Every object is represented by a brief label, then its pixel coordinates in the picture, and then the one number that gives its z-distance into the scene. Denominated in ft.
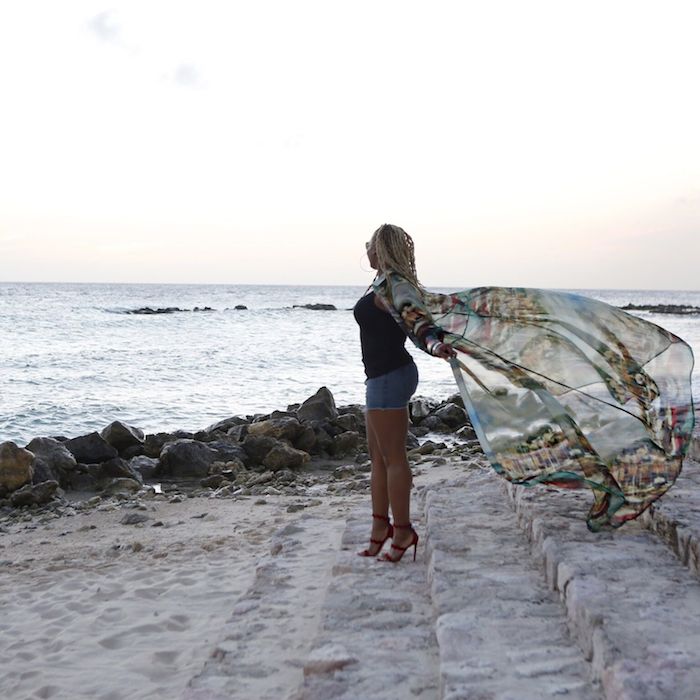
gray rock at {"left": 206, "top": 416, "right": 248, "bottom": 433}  49.60
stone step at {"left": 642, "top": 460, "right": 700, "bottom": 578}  14.12
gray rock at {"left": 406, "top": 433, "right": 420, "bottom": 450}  45.01
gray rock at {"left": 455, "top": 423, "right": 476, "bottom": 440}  49.26
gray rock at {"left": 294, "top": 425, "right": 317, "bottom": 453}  42.70
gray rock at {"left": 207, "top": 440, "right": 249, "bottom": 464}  39.37
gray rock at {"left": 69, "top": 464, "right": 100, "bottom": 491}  35.45
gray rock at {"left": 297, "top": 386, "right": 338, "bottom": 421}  48.21
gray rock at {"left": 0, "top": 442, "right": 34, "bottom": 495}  32.53
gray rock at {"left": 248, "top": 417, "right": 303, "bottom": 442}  42.86
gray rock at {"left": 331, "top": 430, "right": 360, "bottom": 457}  42.86
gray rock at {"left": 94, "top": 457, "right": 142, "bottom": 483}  36.37
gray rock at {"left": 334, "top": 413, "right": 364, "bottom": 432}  47.26
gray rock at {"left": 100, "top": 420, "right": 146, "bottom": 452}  42.56
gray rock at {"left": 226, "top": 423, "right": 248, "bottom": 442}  45.71
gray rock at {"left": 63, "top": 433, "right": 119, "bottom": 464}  38.45
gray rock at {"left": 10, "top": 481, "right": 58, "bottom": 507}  31.30
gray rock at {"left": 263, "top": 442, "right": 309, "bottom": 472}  38.70
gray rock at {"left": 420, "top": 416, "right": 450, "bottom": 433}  51.72
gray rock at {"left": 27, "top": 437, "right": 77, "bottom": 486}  34.46
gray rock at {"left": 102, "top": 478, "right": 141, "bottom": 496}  33.96
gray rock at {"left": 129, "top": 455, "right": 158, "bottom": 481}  38.34
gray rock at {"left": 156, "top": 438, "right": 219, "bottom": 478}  37.99
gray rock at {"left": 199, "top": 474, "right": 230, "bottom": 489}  35.19
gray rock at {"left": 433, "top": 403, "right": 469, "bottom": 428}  52.47
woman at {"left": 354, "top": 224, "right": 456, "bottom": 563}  15.62
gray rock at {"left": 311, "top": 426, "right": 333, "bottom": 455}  43.07
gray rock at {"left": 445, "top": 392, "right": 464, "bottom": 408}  57.47
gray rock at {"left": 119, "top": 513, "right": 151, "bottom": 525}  27.91
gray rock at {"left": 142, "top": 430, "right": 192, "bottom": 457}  42.37
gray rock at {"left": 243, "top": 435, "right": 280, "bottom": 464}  39.63
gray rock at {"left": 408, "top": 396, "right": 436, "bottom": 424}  53.06
